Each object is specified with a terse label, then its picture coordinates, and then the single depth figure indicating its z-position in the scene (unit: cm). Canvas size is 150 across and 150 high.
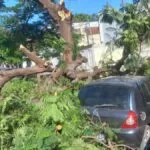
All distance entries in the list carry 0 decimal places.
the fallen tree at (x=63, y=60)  737
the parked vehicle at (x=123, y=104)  531
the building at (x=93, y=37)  2229
